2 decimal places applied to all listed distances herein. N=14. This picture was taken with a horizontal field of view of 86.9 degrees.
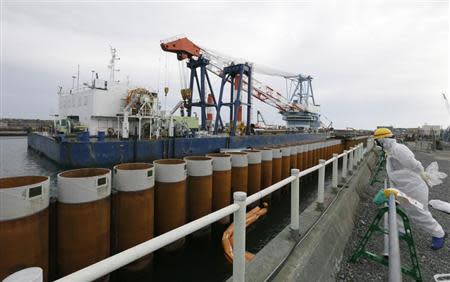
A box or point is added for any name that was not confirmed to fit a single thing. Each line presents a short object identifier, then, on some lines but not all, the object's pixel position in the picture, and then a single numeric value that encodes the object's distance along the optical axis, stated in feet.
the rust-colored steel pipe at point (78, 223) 10.00
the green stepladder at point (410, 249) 9.85
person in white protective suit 12.55
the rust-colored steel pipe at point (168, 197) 13.83
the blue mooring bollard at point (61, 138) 37.24
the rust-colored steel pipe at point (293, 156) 31.30
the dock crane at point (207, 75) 74.38
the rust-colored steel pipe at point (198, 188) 16.01
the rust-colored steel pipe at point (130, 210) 11.92
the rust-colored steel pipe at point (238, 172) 20.04
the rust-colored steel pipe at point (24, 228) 8.25
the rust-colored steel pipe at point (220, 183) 17.93
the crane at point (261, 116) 180.16
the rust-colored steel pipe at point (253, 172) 22.38
